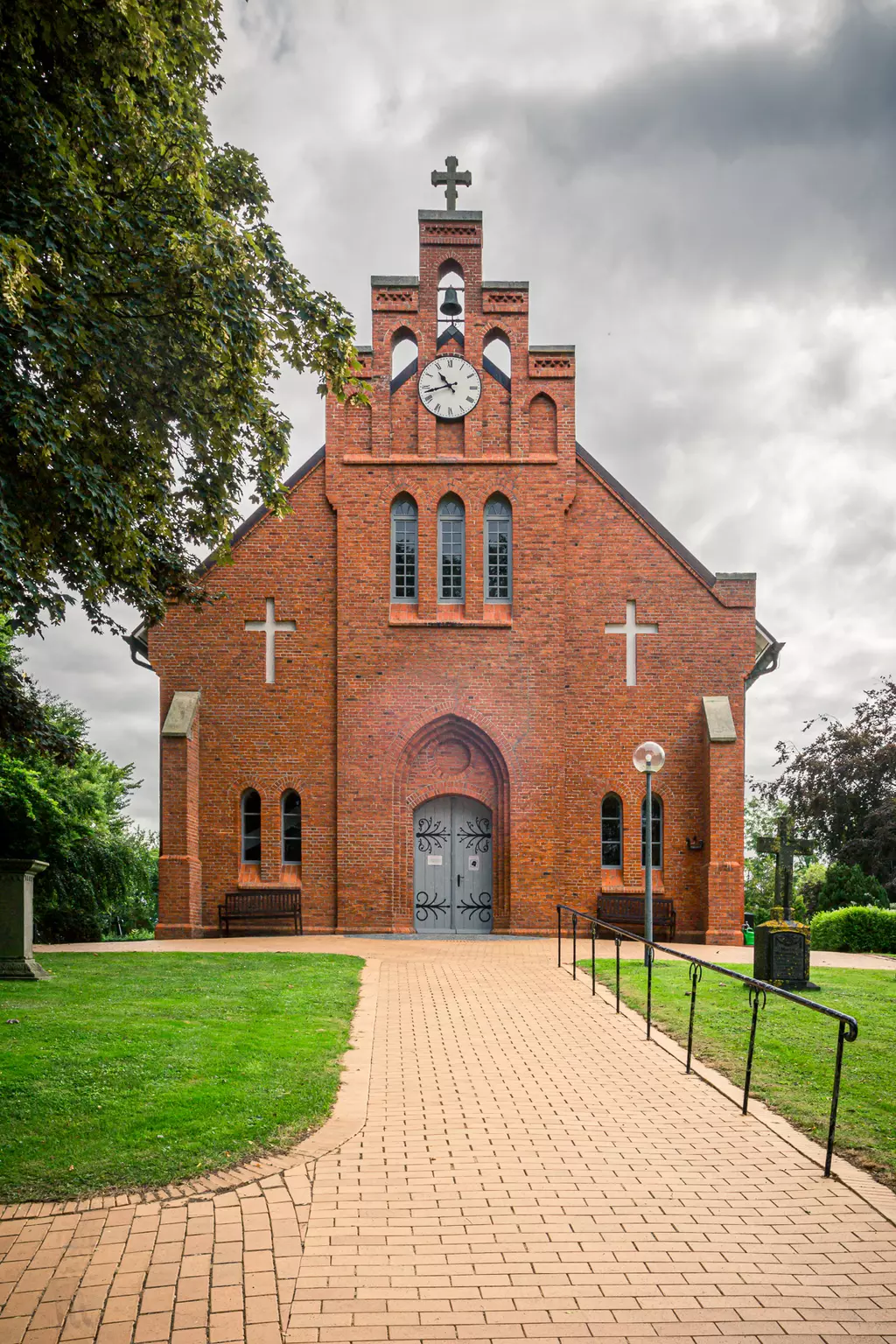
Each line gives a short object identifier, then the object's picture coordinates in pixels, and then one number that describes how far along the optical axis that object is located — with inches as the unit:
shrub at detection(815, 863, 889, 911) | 888.3
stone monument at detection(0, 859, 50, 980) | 507.5
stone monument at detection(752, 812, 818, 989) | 537.6
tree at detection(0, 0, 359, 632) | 317.1
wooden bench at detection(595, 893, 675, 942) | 802.0
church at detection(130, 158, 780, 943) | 807.1
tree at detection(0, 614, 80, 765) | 537.0
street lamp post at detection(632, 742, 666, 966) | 621.6
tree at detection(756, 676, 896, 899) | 1116.5
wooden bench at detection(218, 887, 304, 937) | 797.2
